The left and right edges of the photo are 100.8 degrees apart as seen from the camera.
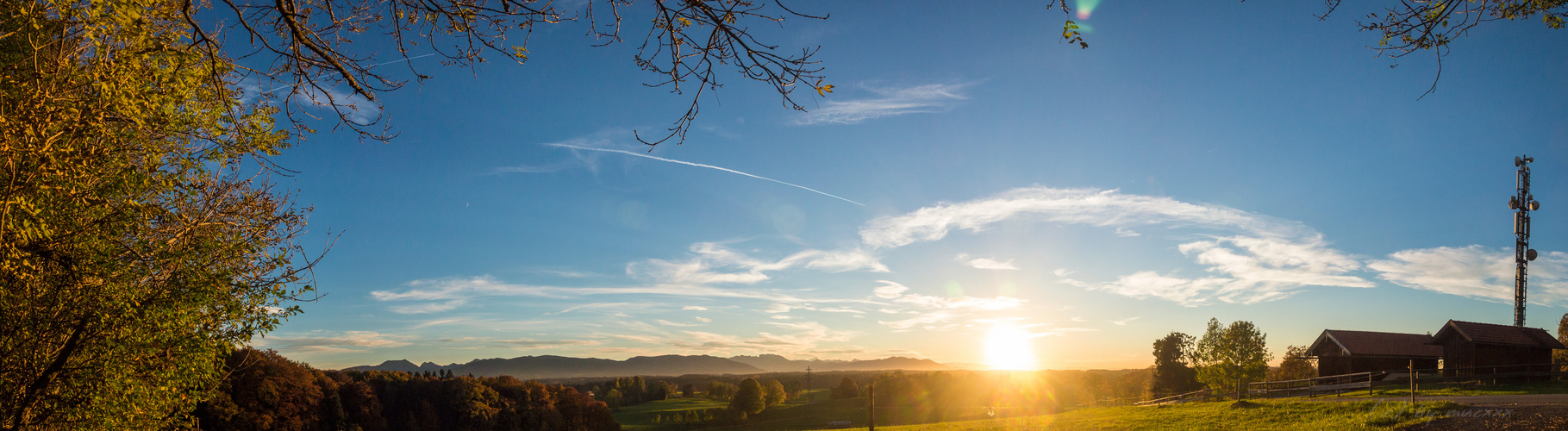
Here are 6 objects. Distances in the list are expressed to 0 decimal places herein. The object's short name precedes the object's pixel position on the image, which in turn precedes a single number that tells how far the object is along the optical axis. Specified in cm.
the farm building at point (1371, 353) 3966
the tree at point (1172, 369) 6688
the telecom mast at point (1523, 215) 3781
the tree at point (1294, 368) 5872
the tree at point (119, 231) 756
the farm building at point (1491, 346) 3584
